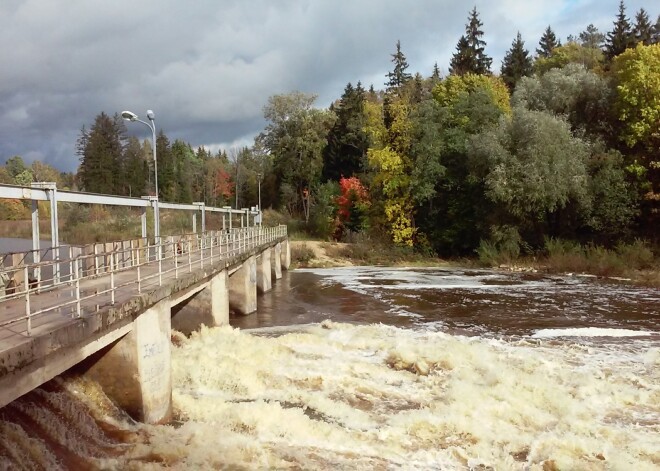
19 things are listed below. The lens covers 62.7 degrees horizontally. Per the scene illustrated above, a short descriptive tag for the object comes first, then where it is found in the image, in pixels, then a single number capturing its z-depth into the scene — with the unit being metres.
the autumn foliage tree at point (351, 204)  55.97
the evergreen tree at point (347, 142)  65.06
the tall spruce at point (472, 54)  66.31
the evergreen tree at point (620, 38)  55.47
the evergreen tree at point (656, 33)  57.56
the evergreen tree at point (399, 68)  64.81
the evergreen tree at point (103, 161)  82.75
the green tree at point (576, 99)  41.19
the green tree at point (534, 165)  36.28
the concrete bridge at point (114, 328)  6.72
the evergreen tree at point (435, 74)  66.21
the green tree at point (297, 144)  68.31
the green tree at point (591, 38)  73.74
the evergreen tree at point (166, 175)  91.94
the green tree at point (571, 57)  59.19
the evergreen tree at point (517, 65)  67.31
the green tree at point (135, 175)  87.50
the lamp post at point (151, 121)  19.89
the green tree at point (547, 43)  77.81
